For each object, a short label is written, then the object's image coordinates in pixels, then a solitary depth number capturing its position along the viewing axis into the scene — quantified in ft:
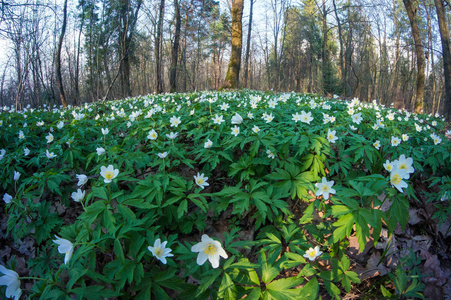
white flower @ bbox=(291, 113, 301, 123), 9.46
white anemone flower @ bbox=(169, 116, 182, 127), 9.70
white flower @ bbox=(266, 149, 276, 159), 7.43
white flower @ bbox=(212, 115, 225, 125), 9.70
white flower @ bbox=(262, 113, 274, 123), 9.77
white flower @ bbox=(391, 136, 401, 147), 8.56
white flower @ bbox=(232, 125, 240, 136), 8.53
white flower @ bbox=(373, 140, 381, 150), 8.39
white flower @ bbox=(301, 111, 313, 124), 8.99
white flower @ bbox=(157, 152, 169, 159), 6.94
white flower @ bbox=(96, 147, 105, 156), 7.38
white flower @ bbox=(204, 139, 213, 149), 7.88
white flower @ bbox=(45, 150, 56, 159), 8.61
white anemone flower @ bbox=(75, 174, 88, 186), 5.91
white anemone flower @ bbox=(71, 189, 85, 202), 5.53
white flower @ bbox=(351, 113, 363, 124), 9.90
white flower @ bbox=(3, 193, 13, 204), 6.47
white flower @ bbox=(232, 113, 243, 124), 8.73
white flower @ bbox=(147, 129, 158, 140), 8.52
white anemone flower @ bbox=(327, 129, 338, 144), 7.85
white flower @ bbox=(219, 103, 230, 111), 11.99
